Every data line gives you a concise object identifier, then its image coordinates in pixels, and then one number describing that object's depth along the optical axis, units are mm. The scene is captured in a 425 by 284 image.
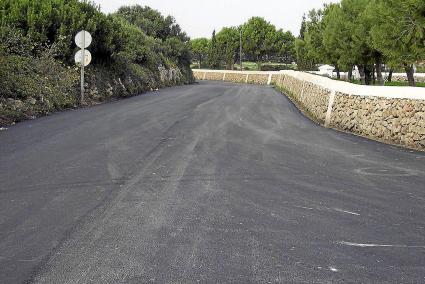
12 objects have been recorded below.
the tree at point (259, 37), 90688
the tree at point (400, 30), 16141
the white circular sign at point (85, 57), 18545
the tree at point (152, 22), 51812
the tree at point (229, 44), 86250
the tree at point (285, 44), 92250
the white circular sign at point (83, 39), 18344
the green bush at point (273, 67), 82812
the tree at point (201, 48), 111438
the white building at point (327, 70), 66412
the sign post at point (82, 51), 18366
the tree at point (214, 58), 87438
